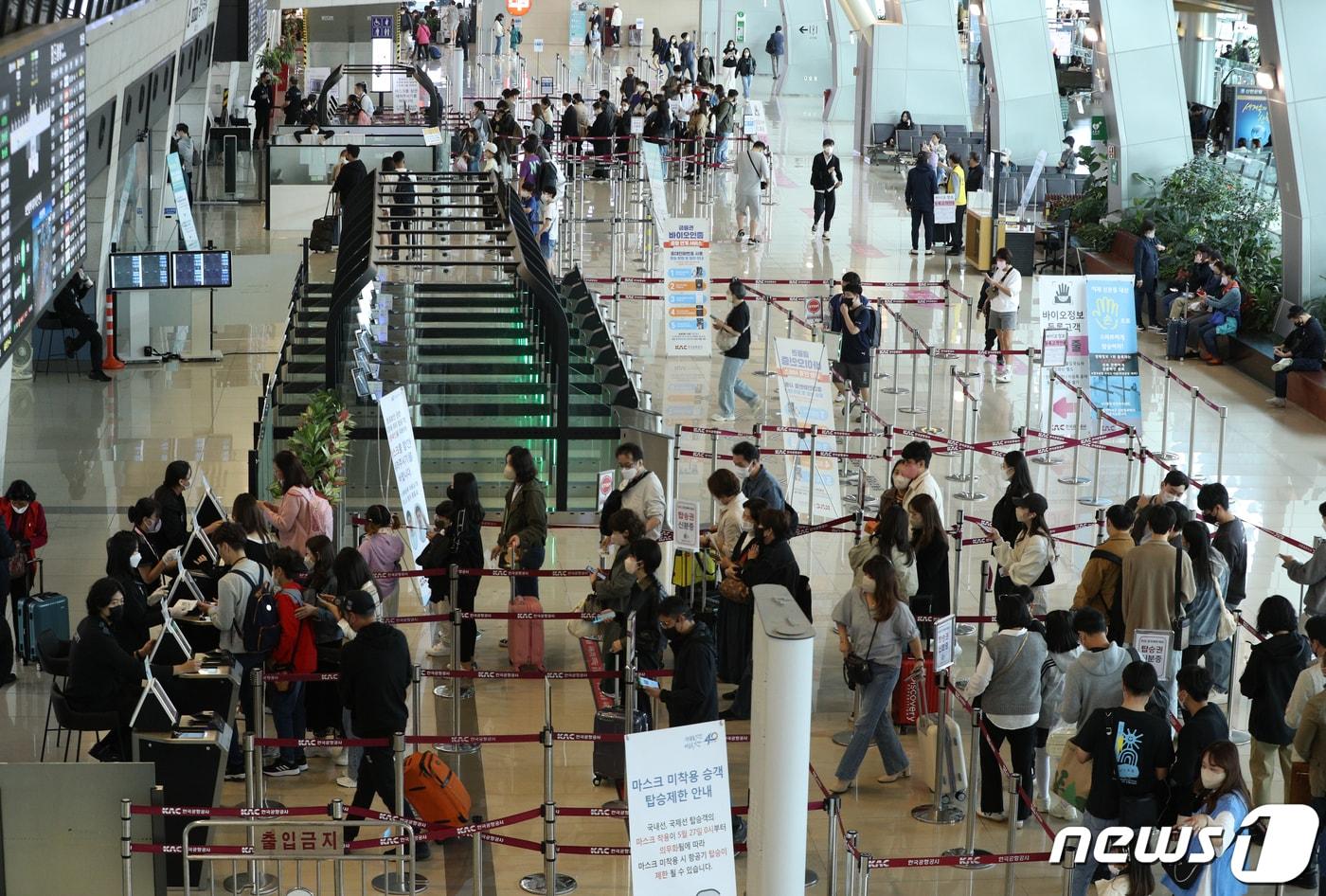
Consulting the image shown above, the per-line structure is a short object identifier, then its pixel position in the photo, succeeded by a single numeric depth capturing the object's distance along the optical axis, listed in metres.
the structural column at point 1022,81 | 30.30
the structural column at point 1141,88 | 25.25
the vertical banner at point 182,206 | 21.45
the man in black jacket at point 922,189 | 24.91
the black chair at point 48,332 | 18.58
